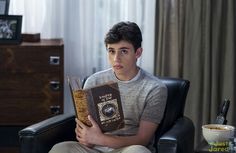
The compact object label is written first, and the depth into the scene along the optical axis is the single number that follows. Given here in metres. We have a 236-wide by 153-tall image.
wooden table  2.29
